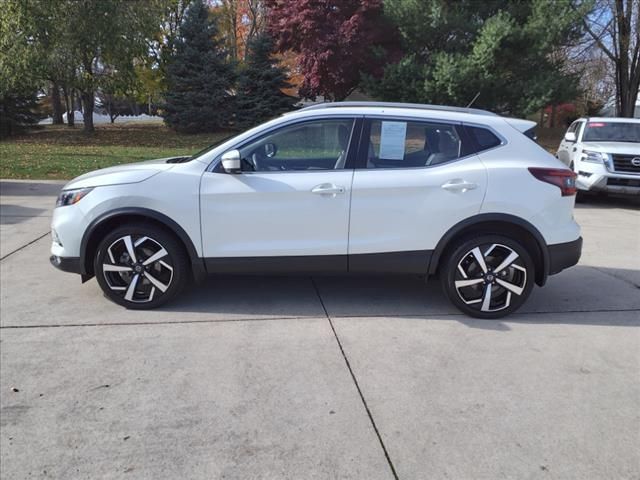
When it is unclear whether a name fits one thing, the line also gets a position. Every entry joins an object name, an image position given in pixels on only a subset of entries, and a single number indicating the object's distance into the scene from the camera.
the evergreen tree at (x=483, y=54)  19.11
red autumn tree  21.62
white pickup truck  10.25
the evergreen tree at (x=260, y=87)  24.25
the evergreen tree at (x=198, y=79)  24.33
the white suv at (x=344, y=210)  4.41
